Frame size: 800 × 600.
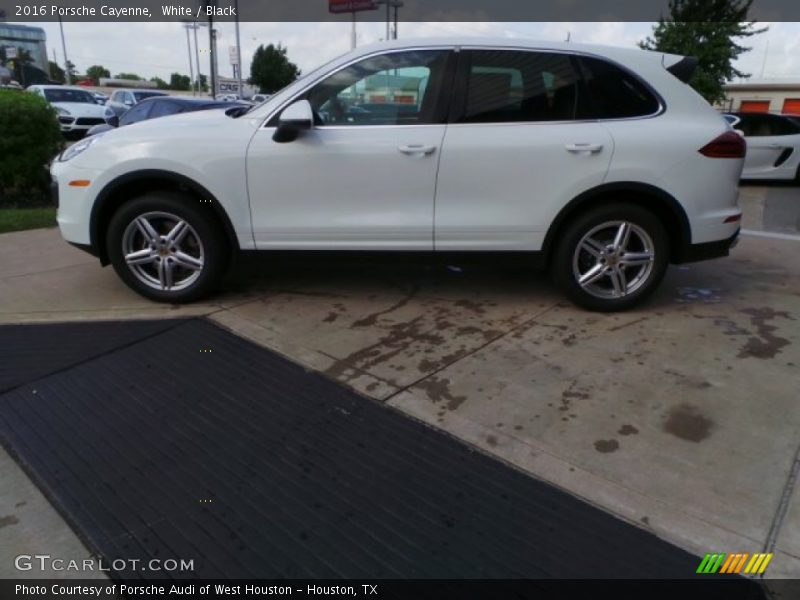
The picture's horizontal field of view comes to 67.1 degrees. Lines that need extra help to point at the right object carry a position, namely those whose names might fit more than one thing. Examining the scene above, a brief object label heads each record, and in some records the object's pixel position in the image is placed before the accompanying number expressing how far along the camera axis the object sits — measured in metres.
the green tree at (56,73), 86.89
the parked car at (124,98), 21.11
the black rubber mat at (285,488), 2.13
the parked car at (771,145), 10.90
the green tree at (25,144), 7.51
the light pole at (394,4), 32.49
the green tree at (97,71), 117.00
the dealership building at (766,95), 43.38
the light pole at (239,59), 30.34
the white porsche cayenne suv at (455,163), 3.90
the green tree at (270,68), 56.44
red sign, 40.91
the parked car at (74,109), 16.27
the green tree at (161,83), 108.37
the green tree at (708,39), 21.28
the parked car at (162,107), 8.90
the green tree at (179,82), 105.88
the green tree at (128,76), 138.12
